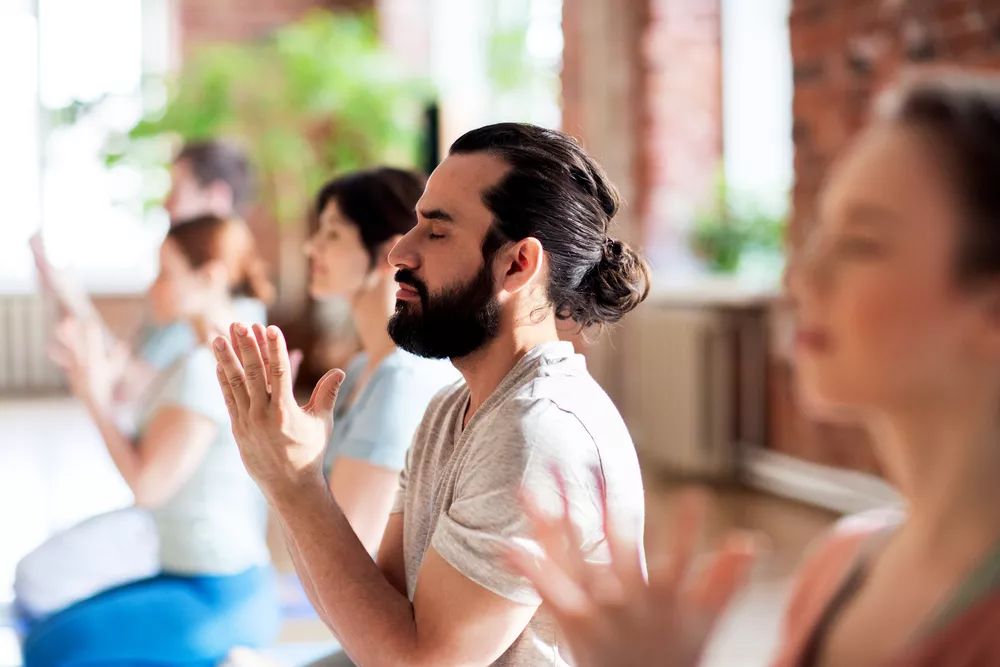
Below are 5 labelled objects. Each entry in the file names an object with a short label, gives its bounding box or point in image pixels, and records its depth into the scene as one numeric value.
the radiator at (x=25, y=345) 9.84
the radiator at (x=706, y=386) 5.66
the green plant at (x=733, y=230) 6.05
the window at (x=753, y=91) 6.33
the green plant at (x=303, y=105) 8.27
